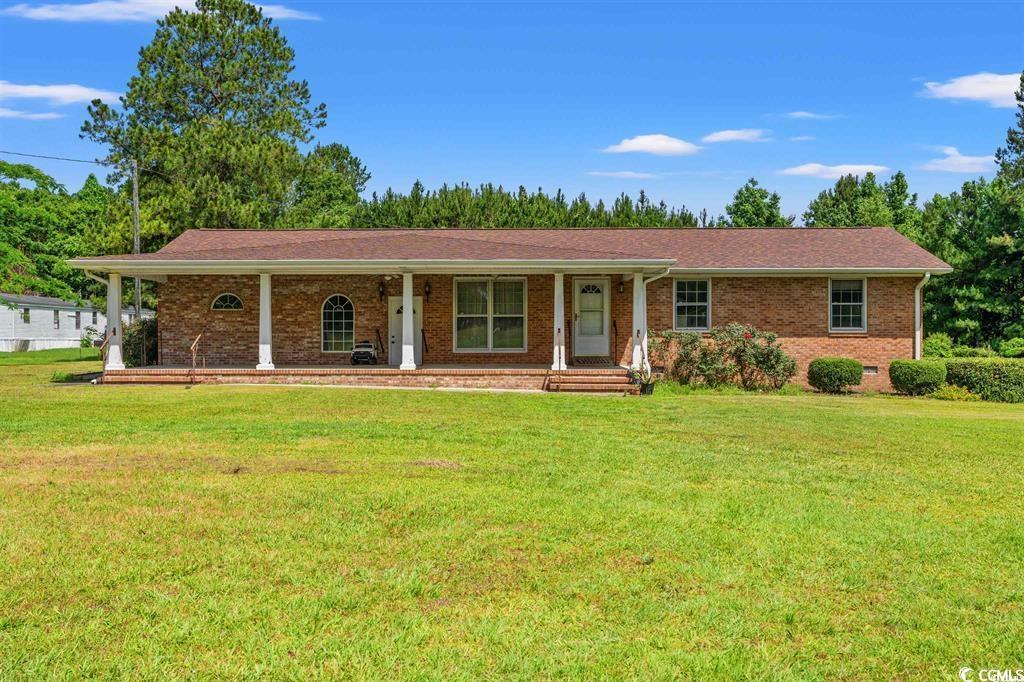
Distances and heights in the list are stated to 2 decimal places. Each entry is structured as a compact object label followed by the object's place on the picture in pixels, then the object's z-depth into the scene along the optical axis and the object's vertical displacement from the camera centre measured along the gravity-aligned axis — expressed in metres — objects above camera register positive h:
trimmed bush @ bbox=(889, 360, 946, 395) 19.69 -1.03
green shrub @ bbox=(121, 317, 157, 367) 22.73 -0.33
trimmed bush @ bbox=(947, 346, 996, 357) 23.52 -0.59
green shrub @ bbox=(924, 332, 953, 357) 24.84 -0.43
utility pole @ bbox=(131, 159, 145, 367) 28.64 +4.50
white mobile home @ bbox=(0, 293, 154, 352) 43.59 +0.45
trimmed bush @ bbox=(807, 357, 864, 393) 20.00 -0.97
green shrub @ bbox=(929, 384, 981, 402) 19.17 -1.40
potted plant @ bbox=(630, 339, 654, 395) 18.34 -1.03
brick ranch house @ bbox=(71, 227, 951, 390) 21.36 +0.48
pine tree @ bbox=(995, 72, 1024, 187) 52.94 +10.92
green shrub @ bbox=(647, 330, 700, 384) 20.61 -0.52
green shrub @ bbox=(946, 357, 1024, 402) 19.06 -1.03
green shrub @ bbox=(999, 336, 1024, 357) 24.30 -0.47
